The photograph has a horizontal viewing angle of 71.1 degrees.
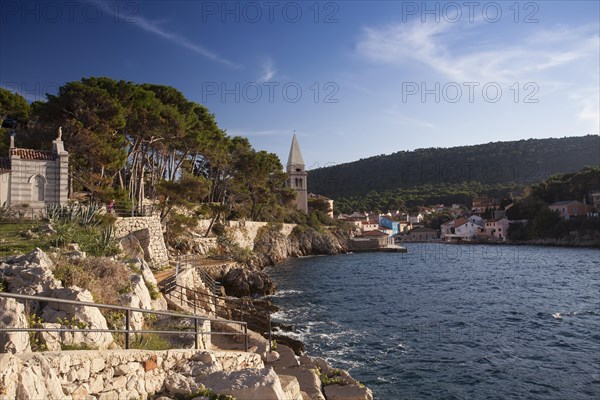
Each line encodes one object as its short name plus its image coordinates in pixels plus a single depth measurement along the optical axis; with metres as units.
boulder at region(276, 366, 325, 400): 9.36
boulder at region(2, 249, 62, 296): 7.32
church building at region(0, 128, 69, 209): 20.09
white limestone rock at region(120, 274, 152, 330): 8.48
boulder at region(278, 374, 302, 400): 6.42
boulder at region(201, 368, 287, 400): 5.14
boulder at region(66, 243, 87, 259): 9.76
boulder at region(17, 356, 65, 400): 3.79
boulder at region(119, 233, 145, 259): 17.72
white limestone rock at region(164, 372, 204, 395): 5.43
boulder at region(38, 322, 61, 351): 5.47
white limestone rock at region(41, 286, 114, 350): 5.99
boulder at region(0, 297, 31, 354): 4.65
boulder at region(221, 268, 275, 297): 26.28
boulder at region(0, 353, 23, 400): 3.59
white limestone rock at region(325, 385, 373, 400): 9.77
